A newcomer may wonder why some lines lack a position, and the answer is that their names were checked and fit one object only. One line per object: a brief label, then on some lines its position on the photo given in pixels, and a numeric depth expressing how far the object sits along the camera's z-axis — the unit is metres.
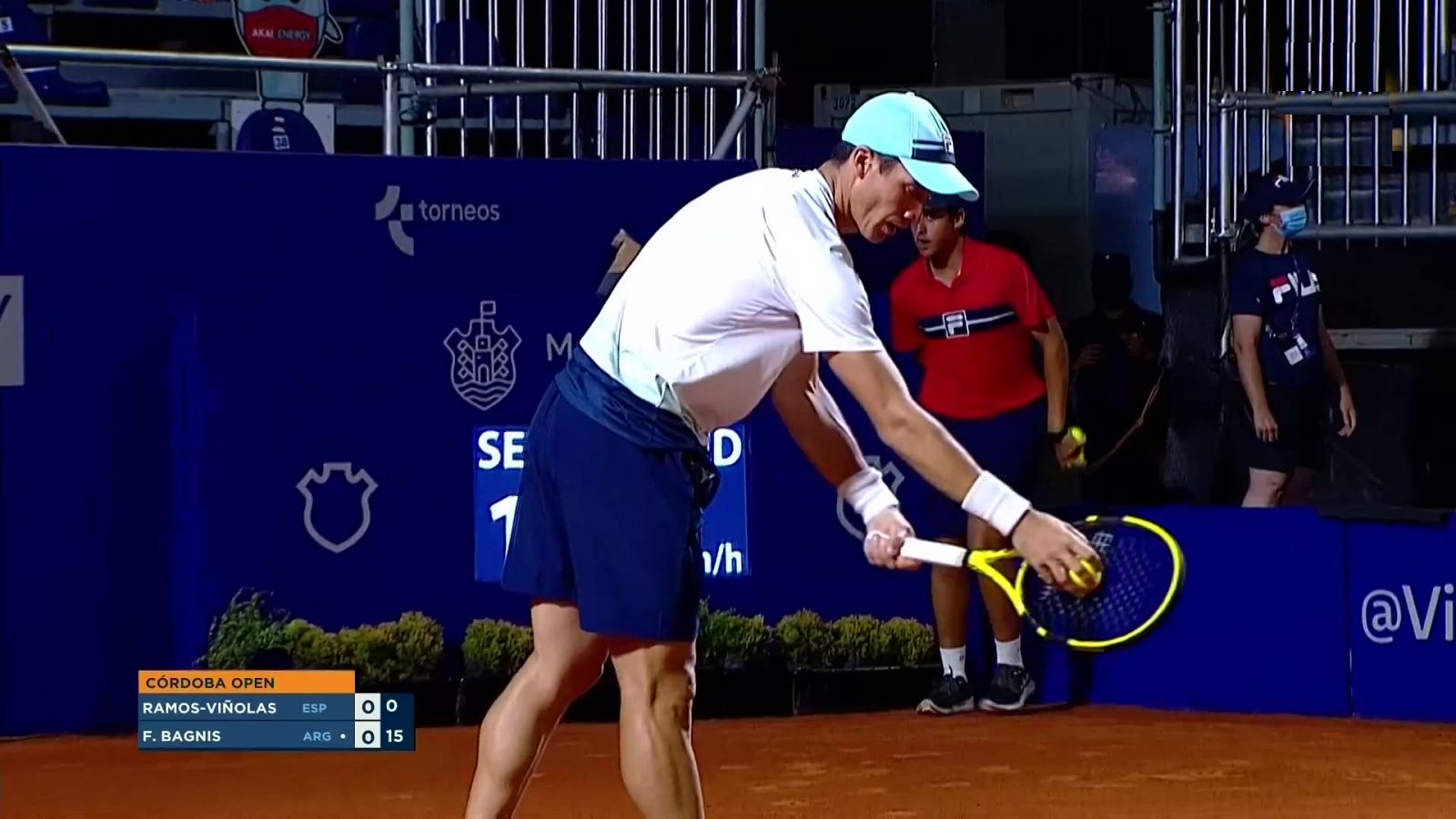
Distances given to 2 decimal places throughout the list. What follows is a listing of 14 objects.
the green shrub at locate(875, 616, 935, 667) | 17.22
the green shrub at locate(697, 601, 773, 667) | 16.66
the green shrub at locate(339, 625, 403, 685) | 15.77
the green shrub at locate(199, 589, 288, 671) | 15.45
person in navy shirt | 18.45
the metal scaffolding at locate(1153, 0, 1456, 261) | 19.91
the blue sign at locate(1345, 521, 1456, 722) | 15.91
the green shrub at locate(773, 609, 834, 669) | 16.89
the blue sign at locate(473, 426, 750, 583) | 16.20
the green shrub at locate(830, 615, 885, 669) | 17.03
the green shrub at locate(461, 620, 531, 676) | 16.06
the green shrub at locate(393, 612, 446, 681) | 15.88
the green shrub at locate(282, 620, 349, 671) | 15.62
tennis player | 8.61
